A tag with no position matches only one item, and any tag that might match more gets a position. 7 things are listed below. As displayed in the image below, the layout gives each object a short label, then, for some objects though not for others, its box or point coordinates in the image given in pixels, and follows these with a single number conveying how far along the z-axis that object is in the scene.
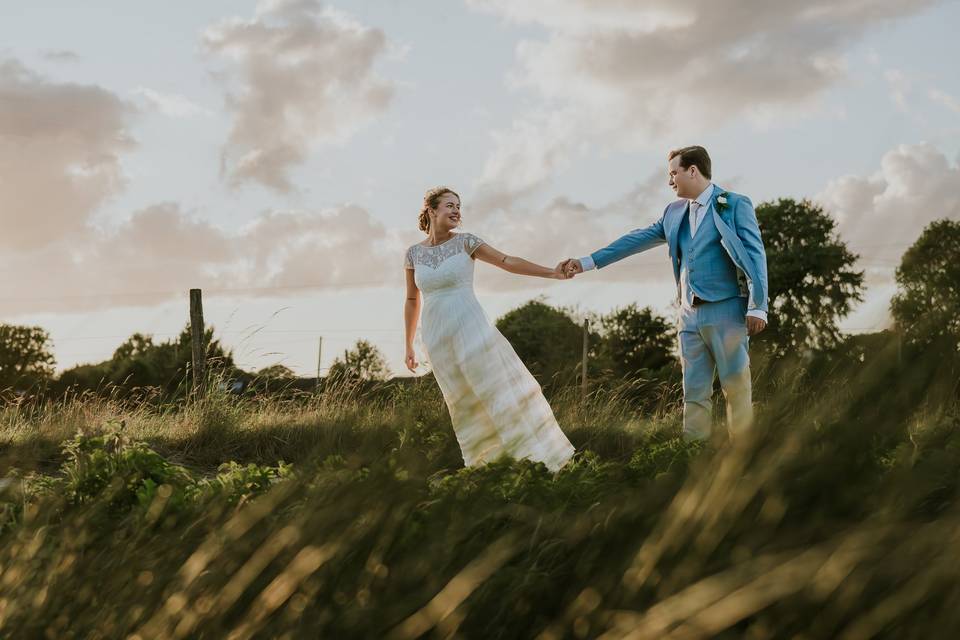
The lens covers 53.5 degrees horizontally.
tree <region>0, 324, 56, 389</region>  42.25
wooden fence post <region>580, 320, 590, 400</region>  17.73
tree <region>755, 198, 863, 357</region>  30.55
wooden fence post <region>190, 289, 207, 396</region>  12.23
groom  6.47
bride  7.46
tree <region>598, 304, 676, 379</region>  31.02
